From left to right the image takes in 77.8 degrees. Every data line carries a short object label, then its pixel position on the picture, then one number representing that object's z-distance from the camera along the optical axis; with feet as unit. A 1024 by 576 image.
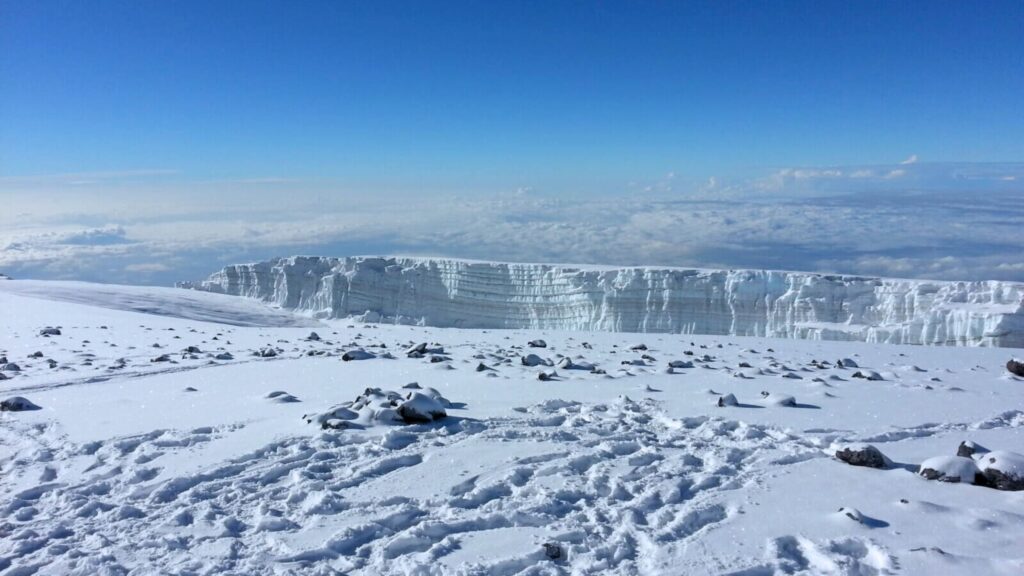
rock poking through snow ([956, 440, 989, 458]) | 18.69
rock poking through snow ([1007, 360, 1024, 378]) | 34.86
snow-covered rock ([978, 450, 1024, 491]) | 15.96
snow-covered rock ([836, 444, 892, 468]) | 18.15
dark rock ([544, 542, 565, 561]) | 13.43
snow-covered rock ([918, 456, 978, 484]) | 16.61
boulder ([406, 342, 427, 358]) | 39.83
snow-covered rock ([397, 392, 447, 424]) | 22.20
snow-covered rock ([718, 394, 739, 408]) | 25.62
